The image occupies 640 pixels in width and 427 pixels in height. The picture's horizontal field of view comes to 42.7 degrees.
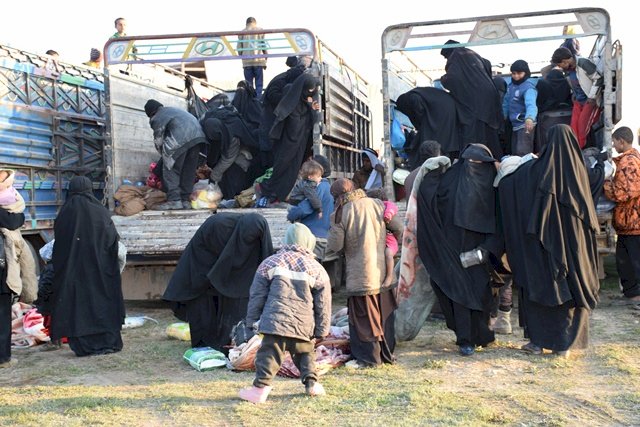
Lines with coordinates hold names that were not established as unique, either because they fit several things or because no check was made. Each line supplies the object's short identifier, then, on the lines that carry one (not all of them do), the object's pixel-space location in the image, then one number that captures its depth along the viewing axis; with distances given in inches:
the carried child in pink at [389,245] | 224.8
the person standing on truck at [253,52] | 337.7
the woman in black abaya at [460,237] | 230.4
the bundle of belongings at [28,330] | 273.3
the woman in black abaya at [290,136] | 340.5
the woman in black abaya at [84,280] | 251.8
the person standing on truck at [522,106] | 320.8
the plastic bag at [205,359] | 223.3
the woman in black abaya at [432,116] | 331.3
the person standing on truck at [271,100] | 352.8
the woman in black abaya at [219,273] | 238.5
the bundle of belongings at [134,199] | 345.7
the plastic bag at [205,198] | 355.2
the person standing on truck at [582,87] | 312.0
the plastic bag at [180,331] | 267.9
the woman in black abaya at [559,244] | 219.8
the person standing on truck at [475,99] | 331.0
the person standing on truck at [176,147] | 342.6
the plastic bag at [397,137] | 339.3
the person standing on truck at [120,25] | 442.8
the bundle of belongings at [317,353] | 212.4
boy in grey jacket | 182.5
